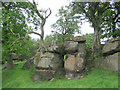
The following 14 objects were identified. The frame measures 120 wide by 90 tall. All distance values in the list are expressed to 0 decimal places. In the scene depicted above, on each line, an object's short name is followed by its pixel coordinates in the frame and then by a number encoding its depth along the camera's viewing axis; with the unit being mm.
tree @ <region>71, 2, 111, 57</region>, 13125
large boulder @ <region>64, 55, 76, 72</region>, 11178
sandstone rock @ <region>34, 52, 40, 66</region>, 14319
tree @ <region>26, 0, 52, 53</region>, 13223
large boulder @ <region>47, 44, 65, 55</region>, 12773
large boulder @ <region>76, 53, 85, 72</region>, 10906
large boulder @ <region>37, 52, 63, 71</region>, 11984
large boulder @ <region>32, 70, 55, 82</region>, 10977
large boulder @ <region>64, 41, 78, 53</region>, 12383
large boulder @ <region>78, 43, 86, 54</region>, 12541
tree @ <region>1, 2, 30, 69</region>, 11203
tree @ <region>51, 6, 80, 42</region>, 26761
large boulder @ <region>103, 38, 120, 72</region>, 9619
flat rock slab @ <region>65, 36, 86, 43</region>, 12938
